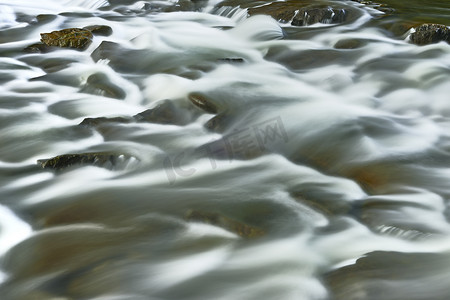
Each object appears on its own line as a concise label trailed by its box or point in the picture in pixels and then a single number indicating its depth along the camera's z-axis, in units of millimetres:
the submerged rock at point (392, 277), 2662
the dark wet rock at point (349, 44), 7211
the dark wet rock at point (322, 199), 3553
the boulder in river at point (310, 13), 8195
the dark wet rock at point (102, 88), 6049
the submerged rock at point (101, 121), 5095
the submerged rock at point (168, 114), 5227
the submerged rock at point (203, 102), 5414
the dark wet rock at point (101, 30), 8203
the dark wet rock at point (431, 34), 6938
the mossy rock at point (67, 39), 7574
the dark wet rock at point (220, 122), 5070
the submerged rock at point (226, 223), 3311
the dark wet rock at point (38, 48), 7570
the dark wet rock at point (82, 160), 4301
